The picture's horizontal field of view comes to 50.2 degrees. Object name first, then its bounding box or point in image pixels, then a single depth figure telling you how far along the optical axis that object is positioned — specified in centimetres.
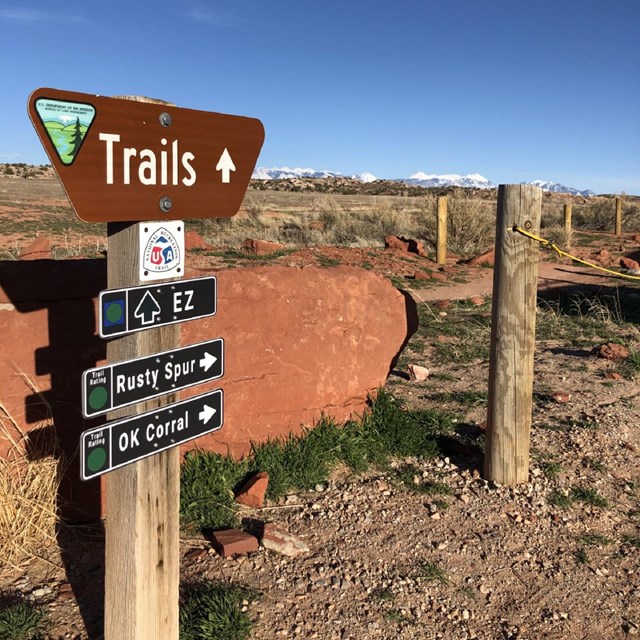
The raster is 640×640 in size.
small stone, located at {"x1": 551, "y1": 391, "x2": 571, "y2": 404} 566
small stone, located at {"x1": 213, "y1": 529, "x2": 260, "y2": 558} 339
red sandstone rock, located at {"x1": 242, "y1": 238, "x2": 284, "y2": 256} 1339
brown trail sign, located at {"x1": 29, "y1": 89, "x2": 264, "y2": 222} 189
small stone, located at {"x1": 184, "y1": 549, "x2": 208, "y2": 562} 335
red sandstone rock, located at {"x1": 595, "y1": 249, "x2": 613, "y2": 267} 1519
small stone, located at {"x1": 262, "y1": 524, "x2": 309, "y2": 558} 344
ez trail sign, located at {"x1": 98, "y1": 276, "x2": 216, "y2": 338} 206
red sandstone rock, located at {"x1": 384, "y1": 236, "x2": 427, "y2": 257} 1482
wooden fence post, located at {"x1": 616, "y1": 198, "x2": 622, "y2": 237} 2217
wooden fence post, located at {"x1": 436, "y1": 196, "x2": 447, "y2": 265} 1400
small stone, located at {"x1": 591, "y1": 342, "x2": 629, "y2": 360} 683
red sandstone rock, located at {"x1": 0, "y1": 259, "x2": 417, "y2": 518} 344
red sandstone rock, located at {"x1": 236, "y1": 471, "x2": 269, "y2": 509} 391
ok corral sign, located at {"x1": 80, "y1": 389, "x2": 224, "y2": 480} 202
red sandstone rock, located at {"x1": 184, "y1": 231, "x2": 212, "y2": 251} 1351
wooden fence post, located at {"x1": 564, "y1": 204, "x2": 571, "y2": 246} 1868
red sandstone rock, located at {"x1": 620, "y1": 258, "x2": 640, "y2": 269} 1398
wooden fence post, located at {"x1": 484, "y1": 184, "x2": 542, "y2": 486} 411
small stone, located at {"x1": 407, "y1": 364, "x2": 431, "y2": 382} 632
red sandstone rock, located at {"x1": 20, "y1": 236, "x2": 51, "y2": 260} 638
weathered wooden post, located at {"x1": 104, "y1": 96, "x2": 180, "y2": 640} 220
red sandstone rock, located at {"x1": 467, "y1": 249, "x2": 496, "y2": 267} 1422
